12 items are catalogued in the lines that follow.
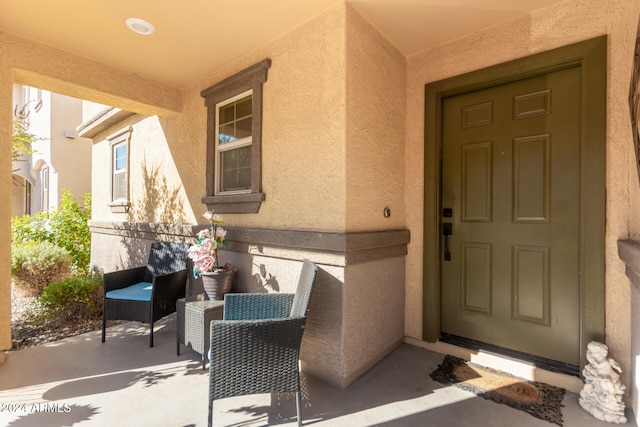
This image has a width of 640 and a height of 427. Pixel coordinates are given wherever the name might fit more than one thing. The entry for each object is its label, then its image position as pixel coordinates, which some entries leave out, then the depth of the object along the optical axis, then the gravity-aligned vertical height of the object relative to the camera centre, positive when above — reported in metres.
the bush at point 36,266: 5.19 -0.91
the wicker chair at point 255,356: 1.88 -0.90
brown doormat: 2.17 -1.36
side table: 2.62 -0.94
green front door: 2.50 -0.01
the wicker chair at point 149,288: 3.18 -0.86
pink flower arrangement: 2.99 -0.35
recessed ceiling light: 2.78 +1.73
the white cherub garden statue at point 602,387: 2.02 -1.17
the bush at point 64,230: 6.24 -0.37
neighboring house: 8.90 +2.01
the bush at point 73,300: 4.03 -1.16
